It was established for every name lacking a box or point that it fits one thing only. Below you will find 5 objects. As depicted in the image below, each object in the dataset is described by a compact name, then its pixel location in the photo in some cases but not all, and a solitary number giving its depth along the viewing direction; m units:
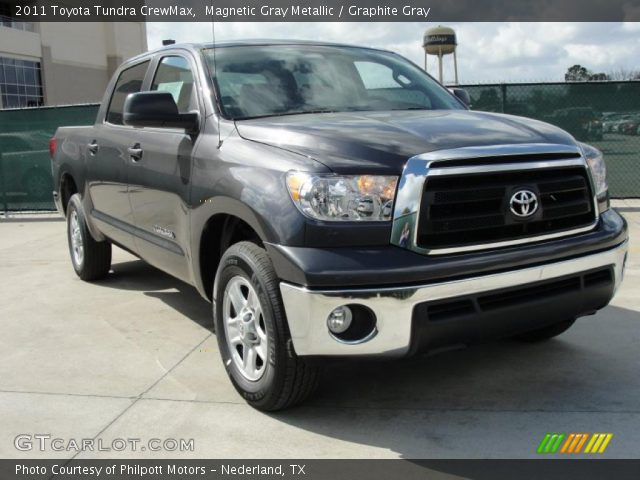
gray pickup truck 3.03
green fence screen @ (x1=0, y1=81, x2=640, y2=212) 9.59
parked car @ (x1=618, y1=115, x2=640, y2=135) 9.59
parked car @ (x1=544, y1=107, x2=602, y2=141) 9.64
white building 40.91
